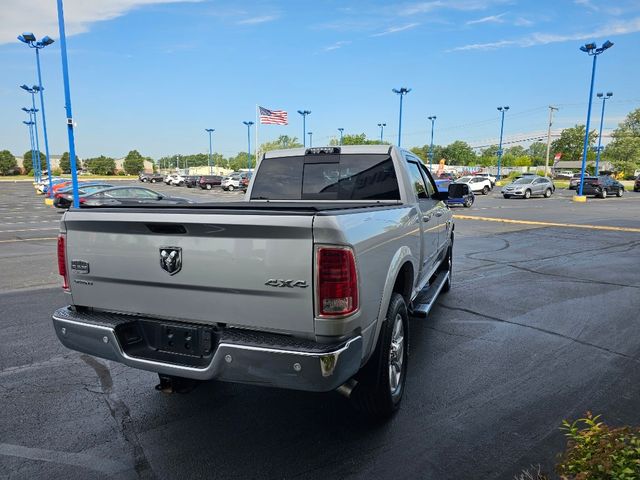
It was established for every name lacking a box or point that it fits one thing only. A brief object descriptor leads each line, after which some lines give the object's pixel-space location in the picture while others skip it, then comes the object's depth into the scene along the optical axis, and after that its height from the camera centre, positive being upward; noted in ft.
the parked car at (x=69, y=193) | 76.33 -5.07
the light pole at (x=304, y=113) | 192.91 +21.98
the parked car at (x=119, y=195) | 63.96 -4.40
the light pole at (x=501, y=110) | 199.00 +24.81
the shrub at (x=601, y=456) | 5.94 -3.86
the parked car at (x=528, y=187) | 112.88 -4.85
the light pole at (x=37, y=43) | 78.88 +20.92
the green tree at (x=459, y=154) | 447.71 +12.70
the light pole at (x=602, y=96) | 170.91 +26.74
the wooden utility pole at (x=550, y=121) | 205.48 +23.38
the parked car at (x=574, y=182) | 141.83 -4.40
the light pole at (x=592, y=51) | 89.25 +23.05
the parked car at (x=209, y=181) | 168.35 -5.87
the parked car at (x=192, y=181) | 185.20 -6.47
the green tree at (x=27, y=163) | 343.26 +0.17
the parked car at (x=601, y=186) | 116.57 -4.56
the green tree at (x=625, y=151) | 268.41 +10.87
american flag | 127.13 +13.20
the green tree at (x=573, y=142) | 342.64 +20.35
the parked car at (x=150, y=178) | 233.35 -6.87
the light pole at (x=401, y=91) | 149.07 +24.26
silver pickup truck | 8.04 -2.47
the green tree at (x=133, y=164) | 392.27 +0.23
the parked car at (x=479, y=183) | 131.95 -4.46
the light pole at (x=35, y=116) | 111.55 +15.17
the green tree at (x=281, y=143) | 433.32 +23.25
